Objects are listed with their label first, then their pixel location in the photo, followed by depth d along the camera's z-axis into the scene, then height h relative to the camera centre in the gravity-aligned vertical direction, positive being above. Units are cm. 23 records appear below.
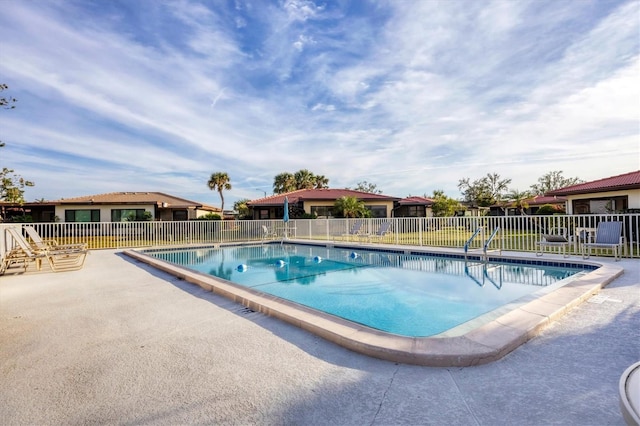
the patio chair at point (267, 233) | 1756 -91
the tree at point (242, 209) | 3250 +100
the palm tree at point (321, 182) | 4159 +447
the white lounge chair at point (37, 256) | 777 -84
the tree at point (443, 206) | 2915 +64
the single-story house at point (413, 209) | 3059 +46
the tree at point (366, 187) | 5091 +450
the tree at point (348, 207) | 2397 +62
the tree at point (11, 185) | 1822 +229
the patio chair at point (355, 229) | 1543 -70
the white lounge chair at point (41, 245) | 898 -65
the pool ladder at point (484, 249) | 932 -114
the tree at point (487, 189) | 3805 +293
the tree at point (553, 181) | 4869 +449
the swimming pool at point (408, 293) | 298 -156
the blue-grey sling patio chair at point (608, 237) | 788 -70
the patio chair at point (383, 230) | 1378 -68
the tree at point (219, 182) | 3812 +440
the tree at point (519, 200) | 3109 +120
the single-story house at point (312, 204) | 2592 +100
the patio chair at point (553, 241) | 859 -84
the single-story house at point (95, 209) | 2520 +108
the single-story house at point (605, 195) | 1437 +72
